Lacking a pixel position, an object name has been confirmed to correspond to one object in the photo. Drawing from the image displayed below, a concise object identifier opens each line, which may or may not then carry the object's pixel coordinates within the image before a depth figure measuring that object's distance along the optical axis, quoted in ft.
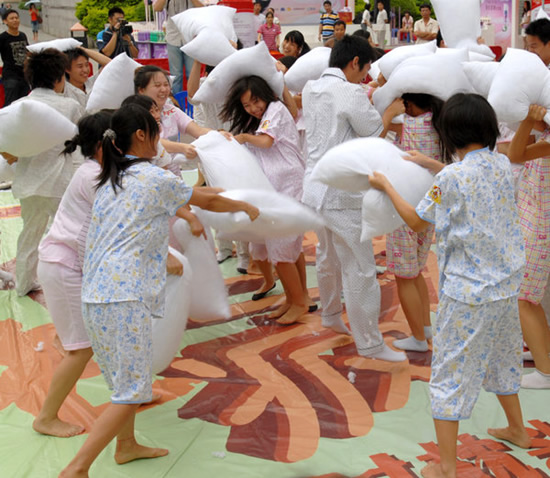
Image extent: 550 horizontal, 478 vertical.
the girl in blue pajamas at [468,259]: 7.88
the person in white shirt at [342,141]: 11.11
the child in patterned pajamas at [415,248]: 11.12
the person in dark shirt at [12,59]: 28.68
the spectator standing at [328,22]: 45.01
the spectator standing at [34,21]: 75.66
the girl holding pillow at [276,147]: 12.99
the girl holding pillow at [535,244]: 10.35
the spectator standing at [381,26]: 57.31
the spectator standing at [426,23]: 38.40
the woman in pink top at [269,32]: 46.96
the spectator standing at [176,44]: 24.54
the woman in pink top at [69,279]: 9.51
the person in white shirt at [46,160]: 13.60
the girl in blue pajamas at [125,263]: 8.12
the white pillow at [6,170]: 15.11
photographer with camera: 29.48
